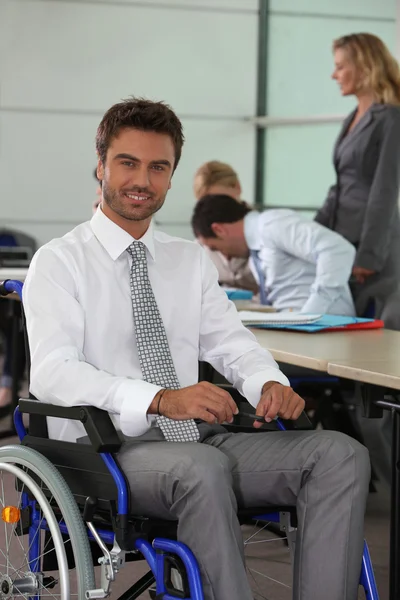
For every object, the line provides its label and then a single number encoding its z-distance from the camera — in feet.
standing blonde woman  14.60
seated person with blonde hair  17.79
